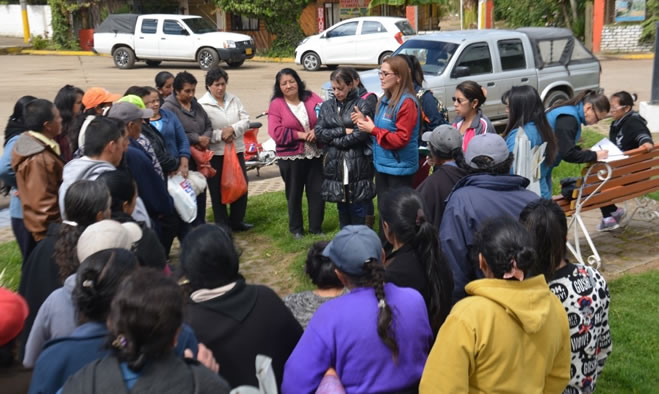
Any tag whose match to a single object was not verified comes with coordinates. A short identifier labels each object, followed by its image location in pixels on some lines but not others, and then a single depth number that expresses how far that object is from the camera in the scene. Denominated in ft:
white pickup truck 84.17
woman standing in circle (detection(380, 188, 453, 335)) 12.17
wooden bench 22.20
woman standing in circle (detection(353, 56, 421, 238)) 21.12
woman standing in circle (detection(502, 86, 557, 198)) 18.63
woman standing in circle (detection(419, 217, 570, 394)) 9.39
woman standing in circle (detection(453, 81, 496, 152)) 21.07
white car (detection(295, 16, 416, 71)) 77.00
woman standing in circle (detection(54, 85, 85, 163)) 21.36
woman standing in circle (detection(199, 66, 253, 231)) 25.11
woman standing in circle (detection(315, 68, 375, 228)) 22.89
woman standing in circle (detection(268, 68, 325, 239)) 24.44
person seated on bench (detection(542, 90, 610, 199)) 21.43
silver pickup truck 41.06
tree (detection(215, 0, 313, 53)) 97.50
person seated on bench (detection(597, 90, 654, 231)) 24.62
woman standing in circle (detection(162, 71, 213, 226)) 23.81
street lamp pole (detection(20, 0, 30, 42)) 116.47
